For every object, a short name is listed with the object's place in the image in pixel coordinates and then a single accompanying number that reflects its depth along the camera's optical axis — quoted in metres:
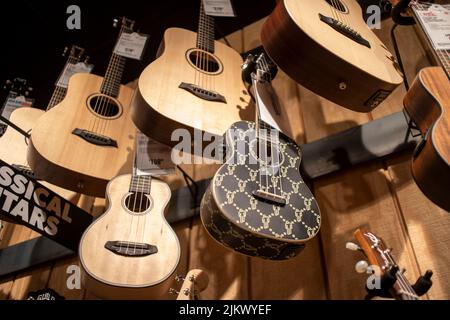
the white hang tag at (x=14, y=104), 2.30
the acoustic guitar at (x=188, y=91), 1.40
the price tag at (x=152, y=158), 1.56
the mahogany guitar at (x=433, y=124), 0.96
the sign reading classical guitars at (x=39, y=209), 1.35
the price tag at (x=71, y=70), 2.18
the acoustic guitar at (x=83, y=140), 1.57
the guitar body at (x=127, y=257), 1.21
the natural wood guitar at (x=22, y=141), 1.84
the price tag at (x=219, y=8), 1.82
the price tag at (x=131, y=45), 1.99
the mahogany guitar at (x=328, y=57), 1.19
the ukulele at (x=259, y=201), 1.06
